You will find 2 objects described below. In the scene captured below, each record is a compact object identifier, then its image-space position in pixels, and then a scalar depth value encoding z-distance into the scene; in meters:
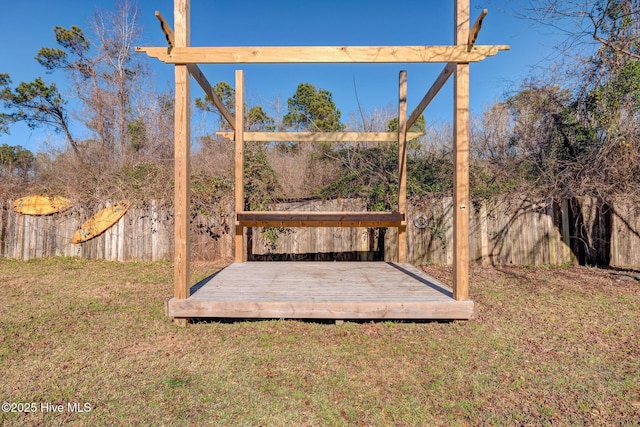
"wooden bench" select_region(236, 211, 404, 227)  5.07
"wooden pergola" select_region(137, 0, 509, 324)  3.02
